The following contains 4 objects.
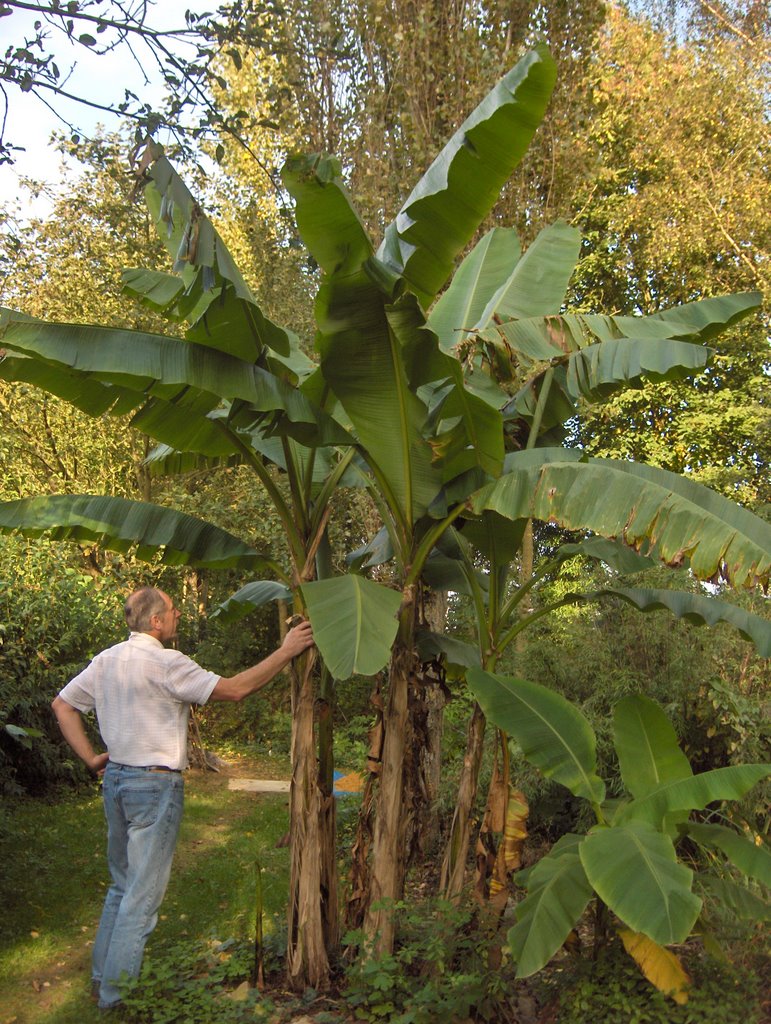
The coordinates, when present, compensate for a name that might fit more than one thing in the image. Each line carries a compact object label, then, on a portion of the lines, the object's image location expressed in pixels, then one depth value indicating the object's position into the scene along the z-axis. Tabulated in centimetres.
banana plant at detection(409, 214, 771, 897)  516
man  491
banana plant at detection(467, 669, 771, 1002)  399
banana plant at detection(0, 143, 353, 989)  468
